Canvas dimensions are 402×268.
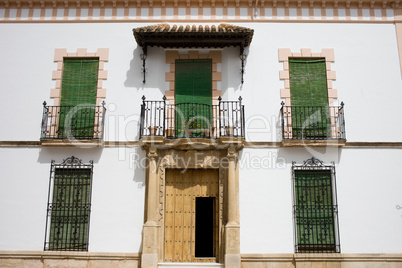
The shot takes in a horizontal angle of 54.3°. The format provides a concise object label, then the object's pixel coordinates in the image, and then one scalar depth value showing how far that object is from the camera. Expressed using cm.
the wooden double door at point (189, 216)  905
